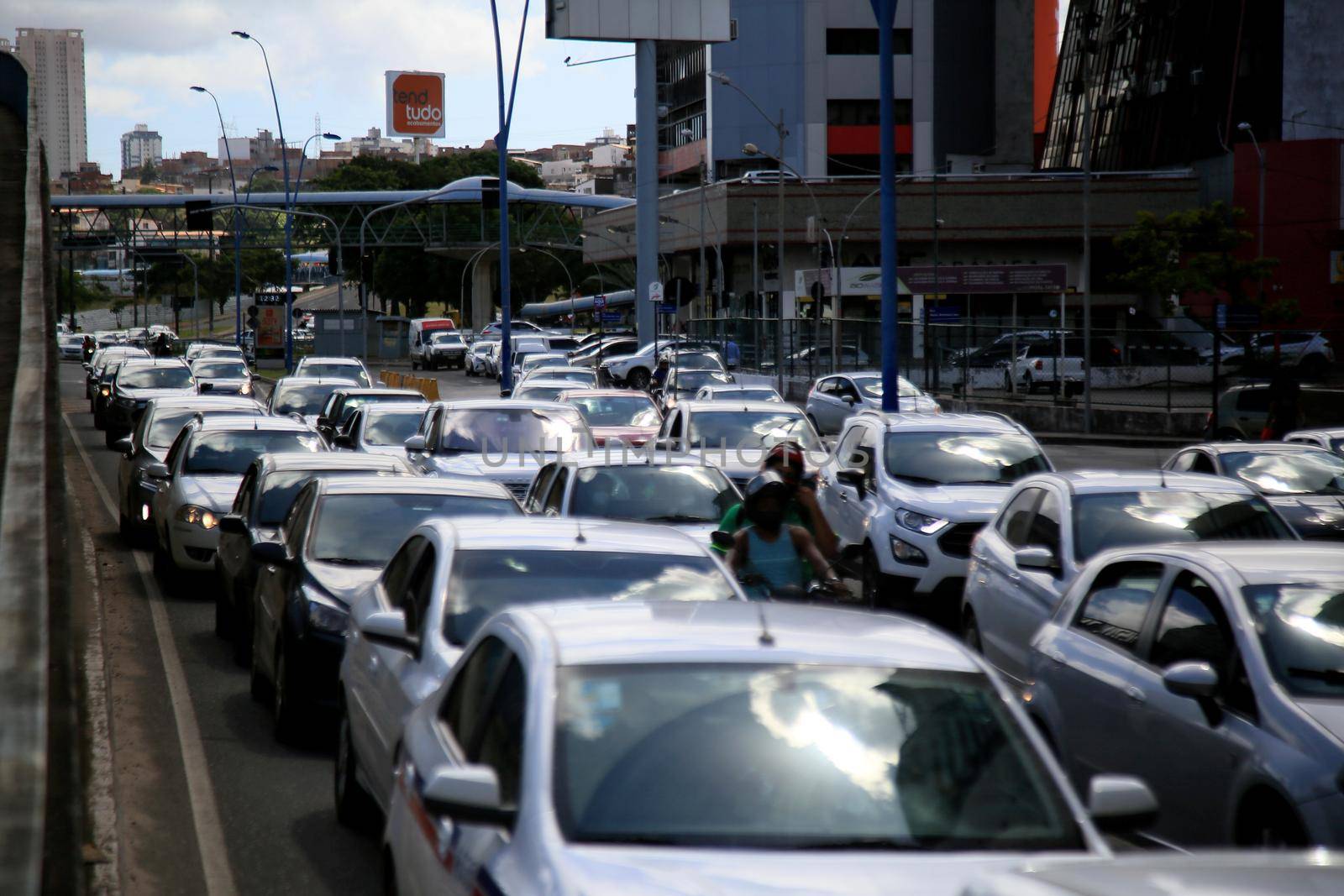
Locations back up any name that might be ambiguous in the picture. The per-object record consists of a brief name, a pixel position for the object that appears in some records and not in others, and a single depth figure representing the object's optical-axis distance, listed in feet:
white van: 292.40
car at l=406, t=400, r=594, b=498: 58.75
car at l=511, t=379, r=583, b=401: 108.06
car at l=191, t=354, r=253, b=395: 122.93
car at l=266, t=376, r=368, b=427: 100.78
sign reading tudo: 531.09
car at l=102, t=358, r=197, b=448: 113.70
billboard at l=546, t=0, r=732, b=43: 210.38
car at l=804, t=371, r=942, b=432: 120.67
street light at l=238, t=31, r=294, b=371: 221.25
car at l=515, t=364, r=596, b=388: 136.56
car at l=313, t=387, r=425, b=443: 82.23
